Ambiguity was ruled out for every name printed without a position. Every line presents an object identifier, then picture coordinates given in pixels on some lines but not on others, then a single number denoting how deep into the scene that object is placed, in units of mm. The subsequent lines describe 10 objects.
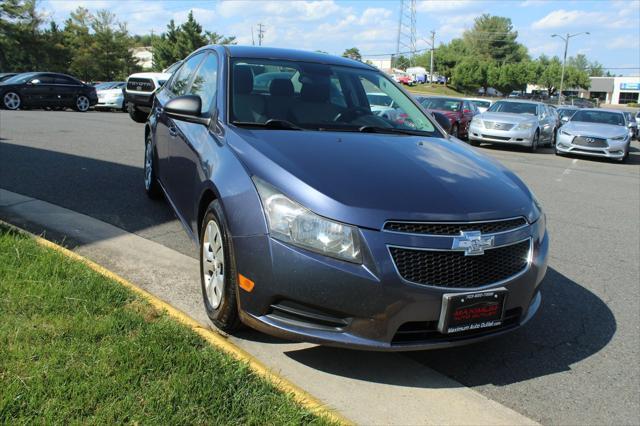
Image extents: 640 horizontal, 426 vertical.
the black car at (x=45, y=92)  20312
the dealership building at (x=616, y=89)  102438
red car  18438
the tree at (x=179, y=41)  61219
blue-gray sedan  2596
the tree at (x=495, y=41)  112062
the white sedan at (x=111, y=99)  24688
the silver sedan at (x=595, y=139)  15445
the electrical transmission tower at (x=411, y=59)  129000
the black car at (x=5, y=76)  22947
